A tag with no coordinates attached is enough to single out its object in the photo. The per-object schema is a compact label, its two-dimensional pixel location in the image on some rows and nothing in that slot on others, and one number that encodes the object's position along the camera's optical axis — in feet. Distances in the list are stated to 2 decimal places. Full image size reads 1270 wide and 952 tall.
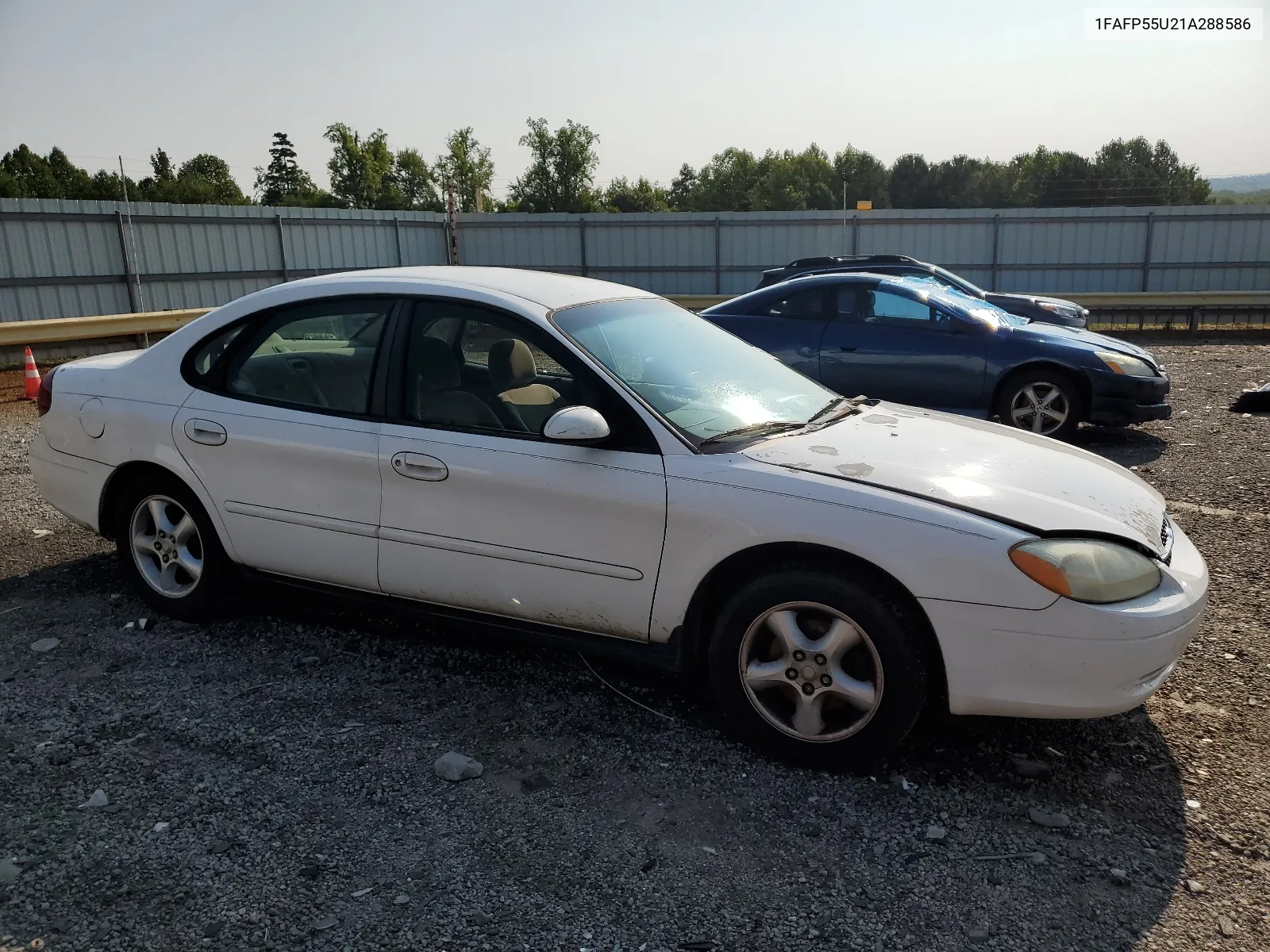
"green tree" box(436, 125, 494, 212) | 259.60
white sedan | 10.00
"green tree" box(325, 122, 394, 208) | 249.34
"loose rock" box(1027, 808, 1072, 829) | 9.86
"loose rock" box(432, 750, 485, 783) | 10.78
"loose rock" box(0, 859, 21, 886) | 9.02
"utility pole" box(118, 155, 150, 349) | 57.82
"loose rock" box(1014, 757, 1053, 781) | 10.78
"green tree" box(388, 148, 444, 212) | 276.62
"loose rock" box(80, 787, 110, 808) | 10.24
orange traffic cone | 39.42
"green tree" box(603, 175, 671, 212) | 323.37
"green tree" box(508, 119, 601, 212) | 241.14
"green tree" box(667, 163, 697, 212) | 402.93
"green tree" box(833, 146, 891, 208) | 335.55
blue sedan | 27.43
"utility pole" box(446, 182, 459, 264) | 79.87
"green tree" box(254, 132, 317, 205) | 287.65
